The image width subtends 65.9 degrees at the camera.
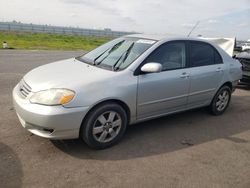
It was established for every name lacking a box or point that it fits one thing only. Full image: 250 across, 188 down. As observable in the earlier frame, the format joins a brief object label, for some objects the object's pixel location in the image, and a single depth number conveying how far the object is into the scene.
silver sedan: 2.54
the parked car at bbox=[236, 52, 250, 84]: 5.99
